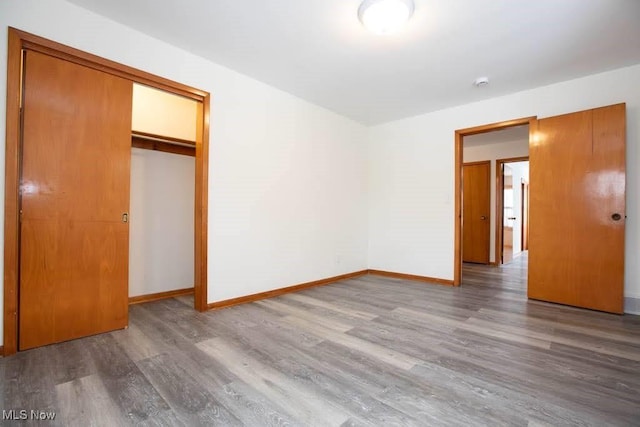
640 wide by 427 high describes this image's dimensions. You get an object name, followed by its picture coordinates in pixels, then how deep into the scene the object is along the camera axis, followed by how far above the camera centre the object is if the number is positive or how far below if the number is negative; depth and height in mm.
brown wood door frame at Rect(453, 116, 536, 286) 4121 +172
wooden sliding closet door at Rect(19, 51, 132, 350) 2023 +78
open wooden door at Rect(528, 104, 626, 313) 2949 +74
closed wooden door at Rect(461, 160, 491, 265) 6074 -63
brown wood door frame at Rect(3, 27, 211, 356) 1910 +383
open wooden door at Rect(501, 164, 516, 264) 6602 -49
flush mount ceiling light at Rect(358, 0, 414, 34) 2039 +1496
